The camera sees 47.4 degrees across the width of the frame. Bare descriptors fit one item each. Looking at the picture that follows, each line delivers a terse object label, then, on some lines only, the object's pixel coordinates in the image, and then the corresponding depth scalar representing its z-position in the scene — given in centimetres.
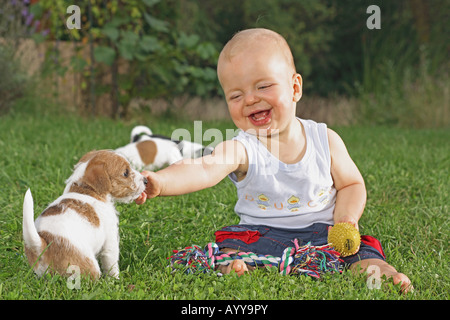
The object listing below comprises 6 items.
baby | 249
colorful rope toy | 247
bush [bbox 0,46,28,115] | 825
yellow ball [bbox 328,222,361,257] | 254
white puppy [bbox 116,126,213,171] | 485
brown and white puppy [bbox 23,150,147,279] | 215
